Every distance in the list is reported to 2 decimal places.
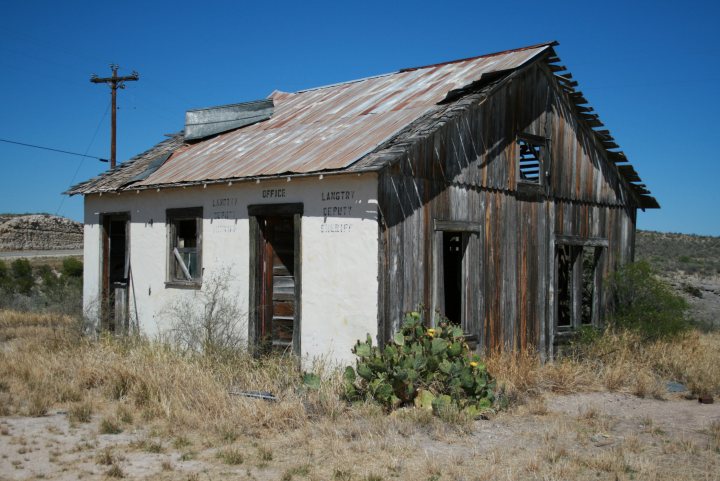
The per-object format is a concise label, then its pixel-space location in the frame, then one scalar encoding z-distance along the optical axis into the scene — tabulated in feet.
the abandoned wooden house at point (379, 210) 30.40
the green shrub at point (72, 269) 94.72
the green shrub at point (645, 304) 39.06
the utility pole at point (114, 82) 86.38
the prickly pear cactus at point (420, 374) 25.96
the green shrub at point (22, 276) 84.83
